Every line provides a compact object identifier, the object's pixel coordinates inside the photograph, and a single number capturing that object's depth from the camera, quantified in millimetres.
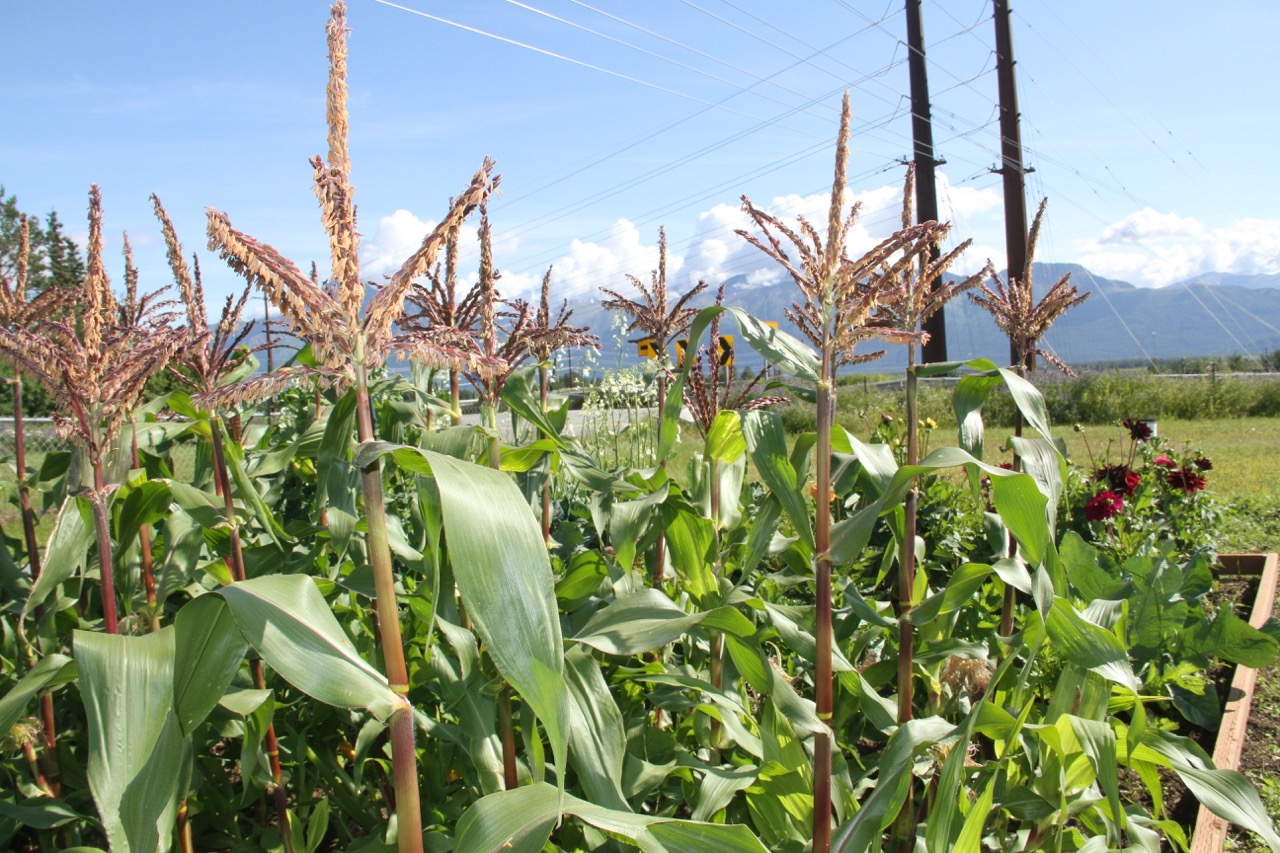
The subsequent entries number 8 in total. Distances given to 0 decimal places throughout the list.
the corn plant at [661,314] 2648
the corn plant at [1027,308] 2715
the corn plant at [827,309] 1517
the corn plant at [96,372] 1484
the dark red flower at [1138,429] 4723
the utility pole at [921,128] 15438
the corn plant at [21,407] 1871
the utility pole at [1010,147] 14234
